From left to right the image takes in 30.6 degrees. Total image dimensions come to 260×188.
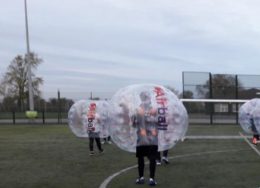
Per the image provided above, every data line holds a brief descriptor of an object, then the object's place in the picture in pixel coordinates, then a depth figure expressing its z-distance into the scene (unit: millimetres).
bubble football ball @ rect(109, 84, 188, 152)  8805
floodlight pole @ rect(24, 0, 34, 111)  38050
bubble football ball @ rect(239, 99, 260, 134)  16312
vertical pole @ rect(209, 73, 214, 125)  35375
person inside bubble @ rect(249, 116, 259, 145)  16469
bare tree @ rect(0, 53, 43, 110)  58406
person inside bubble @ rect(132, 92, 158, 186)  8766
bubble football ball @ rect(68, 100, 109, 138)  14344
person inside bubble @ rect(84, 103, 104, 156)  14281
